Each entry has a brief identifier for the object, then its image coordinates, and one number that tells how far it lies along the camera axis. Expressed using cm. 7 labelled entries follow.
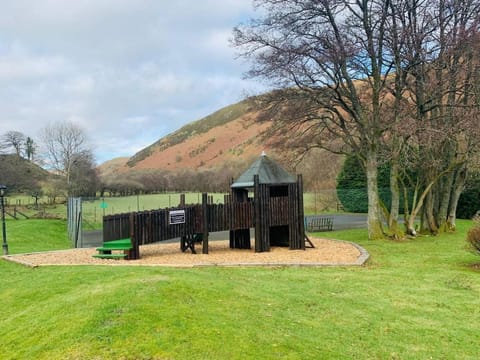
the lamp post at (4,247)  1310
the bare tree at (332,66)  1697
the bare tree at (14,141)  4881
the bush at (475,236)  1080
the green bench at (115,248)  1241
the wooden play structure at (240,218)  1266
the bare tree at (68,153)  4919
